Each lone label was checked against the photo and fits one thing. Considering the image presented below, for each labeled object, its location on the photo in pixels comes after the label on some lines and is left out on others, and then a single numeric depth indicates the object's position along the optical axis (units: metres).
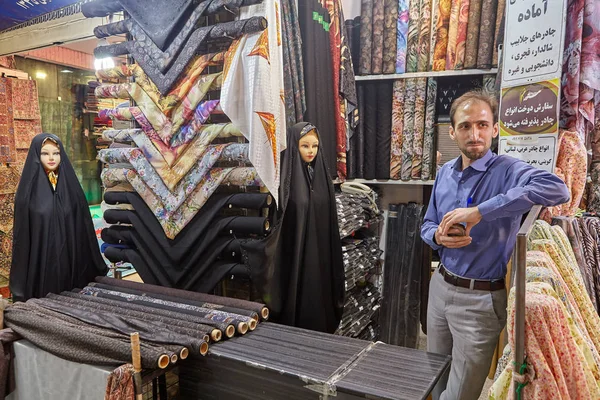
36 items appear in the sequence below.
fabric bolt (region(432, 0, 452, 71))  3.31
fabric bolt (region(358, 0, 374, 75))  3.53
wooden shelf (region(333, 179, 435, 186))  3.48
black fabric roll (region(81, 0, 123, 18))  2.60
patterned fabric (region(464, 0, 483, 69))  3.20
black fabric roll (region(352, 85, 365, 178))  3.64
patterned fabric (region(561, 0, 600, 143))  2.24
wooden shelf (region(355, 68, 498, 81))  3.23
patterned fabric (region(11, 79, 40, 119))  4.47
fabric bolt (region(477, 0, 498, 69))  3.15
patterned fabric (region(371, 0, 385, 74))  3.49
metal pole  0.94
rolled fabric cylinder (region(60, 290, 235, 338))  1.83
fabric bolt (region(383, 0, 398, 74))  3.46
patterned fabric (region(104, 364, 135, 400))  1.56
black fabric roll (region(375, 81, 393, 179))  3.60
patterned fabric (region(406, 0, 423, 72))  3.38
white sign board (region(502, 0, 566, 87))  2.20
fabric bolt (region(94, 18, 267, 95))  2.14
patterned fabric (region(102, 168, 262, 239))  2.29
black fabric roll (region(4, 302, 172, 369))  1.63
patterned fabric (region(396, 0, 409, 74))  3.42
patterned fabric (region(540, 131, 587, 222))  2.27
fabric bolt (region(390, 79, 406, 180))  3.52
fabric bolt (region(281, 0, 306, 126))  2.64
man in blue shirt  1.92
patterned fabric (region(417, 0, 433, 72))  3.36
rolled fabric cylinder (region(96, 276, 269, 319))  2.05
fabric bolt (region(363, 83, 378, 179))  3.64
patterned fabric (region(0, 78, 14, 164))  4.34
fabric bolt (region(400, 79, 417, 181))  3.47
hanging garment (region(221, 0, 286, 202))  2.14
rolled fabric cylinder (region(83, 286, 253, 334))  1.88
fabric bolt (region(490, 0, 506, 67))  3.06
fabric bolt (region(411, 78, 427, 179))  3.44
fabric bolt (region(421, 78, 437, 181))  3.42
